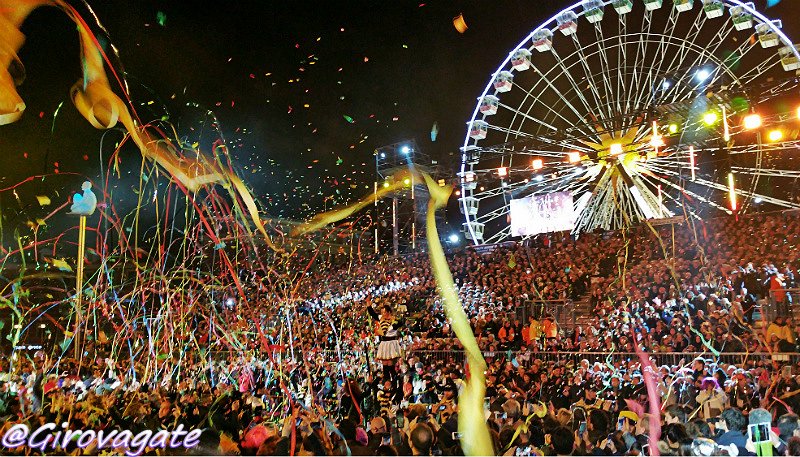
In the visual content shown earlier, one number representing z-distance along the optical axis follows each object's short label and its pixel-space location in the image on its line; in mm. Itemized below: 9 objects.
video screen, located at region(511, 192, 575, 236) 18812
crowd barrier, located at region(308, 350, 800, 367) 9434
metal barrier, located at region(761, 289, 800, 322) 11523
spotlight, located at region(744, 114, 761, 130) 12234
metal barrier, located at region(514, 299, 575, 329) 14297
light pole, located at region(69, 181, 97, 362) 11398
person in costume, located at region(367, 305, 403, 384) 10508
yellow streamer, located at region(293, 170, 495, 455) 5867
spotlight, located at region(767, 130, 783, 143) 13834
